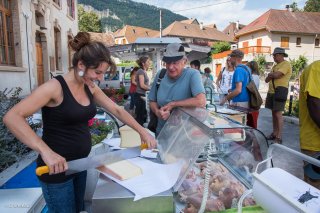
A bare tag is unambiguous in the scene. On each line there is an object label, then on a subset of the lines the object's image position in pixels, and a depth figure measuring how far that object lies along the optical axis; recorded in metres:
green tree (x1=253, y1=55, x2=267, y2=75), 31.64
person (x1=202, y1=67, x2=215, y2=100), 5.98
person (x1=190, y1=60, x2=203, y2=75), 7.88
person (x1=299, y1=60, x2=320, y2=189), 2.01
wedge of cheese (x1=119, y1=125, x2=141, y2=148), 2.55
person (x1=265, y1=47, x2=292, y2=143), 5.77
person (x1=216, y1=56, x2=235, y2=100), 5.96
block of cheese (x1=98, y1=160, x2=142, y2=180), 1.51
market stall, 1.29
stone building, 8.25
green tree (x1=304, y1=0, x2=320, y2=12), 58.17
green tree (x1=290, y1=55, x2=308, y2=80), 32.92
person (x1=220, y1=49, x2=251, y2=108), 4.81
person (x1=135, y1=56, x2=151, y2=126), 7.15
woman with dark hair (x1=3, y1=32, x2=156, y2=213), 1.62
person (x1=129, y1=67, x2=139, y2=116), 8.00
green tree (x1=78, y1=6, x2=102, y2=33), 48.19
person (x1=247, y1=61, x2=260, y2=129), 4.98
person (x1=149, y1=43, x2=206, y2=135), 2.55
